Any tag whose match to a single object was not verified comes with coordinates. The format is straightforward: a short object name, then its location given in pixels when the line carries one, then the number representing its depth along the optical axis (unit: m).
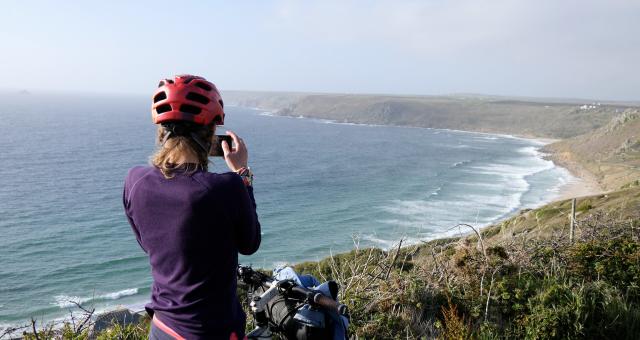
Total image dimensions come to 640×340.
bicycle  2.66
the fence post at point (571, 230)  5.99
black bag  2.70
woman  2.12
